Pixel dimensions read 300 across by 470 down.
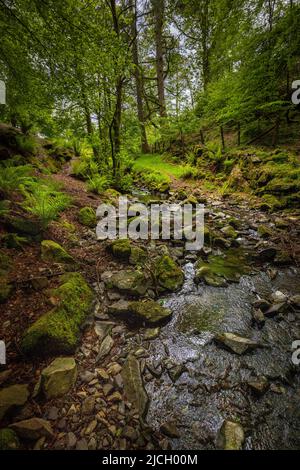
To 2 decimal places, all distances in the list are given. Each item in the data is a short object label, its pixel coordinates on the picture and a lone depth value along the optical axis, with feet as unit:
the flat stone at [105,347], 7.37
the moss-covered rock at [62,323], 6.71
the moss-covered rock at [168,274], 11.11
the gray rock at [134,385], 6.12
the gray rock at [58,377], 5.99
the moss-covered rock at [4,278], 7.64
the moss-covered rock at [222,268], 11.94
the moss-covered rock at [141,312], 8.87
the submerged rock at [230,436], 5.35
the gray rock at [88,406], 5.81
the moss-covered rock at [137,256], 12.41
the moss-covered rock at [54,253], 10.24
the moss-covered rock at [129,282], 10.05
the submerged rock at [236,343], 7.80
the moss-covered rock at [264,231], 16.24
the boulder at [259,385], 6.45
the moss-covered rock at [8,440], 4.62
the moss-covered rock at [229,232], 16.86
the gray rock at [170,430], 5.53
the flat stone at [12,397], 5.24
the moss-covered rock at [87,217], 16.26
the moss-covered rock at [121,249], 12.49
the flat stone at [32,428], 4.96
